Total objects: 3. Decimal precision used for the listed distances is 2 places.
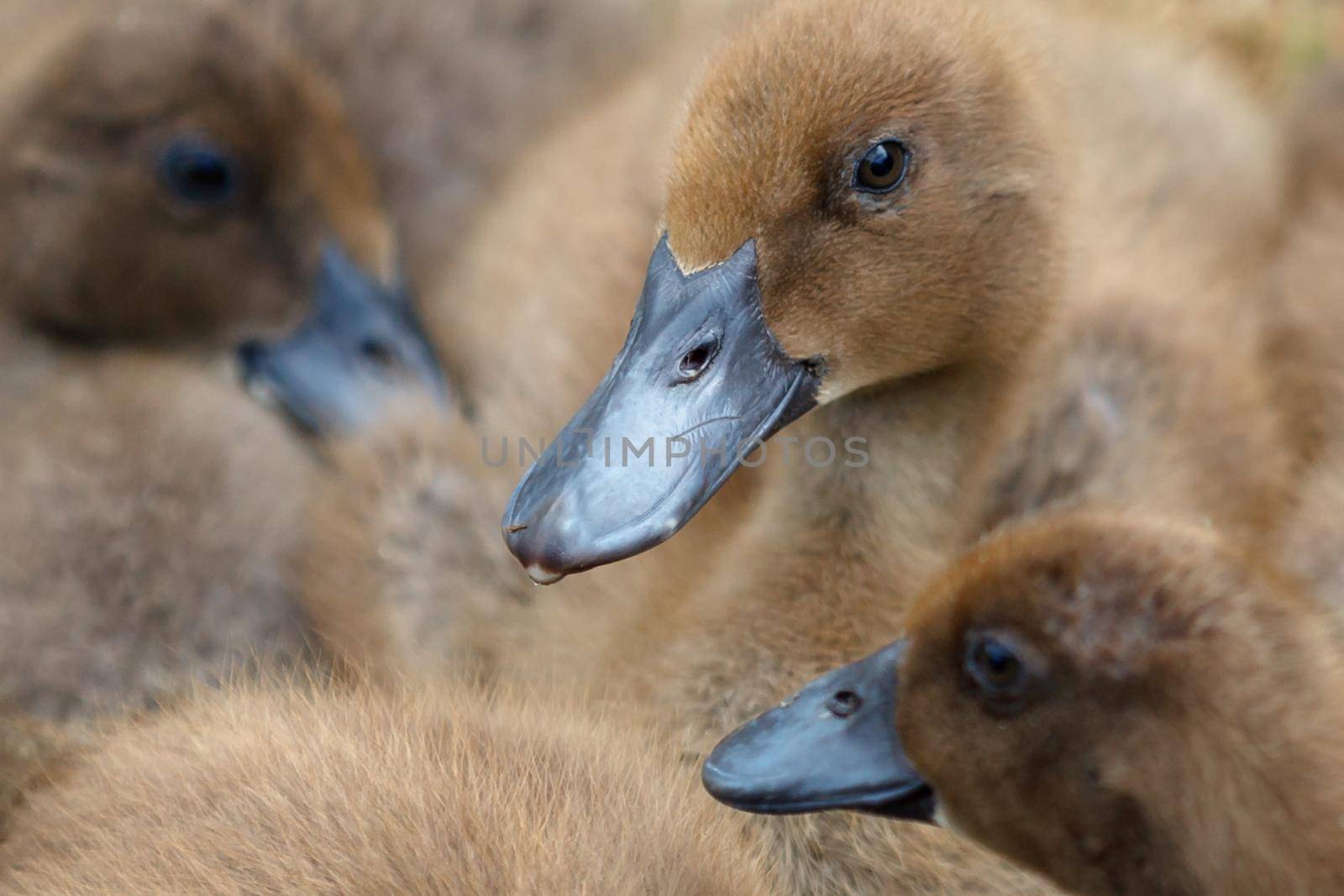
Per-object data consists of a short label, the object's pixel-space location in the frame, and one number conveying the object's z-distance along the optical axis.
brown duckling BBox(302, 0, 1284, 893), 1.59
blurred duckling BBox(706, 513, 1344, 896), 1.56
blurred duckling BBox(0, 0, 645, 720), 1.65
